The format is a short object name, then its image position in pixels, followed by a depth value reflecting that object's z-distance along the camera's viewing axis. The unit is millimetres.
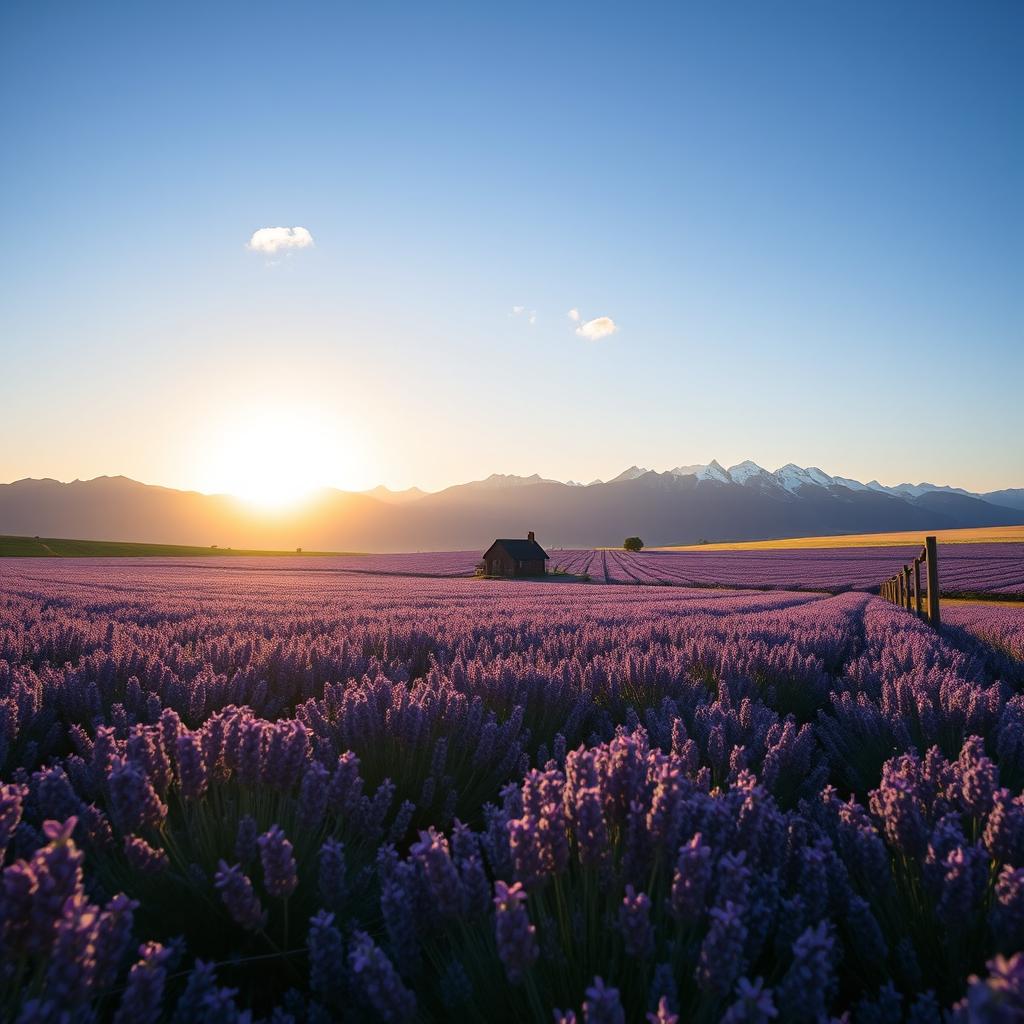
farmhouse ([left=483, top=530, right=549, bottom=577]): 48438
